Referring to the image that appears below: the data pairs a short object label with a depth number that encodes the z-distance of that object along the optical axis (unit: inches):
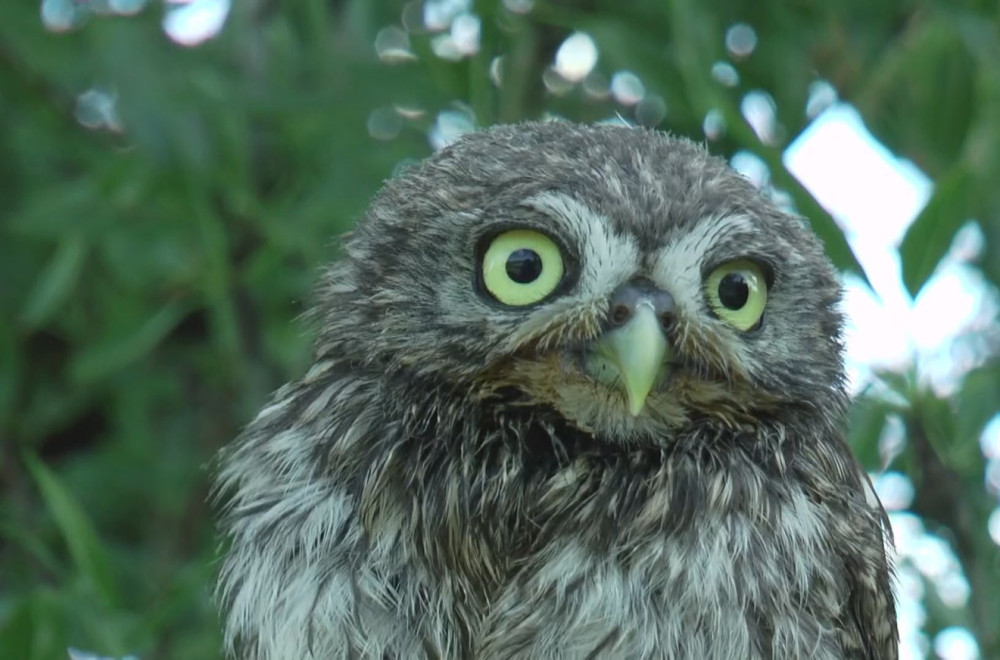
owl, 176.1
